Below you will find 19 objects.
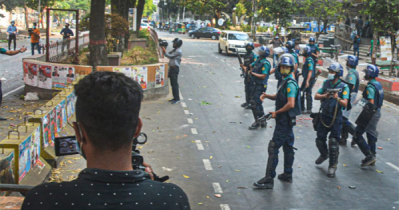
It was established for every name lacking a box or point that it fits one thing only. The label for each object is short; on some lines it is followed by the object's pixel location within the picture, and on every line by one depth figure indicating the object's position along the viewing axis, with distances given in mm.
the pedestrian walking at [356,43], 28636
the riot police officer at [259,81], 11766
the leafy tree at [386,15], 20922
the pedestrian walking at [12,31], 29780
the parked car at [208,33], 56938
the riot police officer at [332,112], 8250
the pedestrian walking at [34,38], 26175
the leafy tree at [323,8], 36688
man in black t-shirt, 2062
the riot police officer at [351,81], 10086
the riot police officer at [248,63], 13531
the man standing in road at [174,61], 14656
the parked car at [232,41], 32906
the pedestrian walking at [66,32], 27770
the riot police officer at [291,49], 13968
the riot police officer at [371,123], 8945
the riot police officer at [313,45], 15341
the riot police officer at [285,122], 7594
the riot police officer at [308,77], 13195
